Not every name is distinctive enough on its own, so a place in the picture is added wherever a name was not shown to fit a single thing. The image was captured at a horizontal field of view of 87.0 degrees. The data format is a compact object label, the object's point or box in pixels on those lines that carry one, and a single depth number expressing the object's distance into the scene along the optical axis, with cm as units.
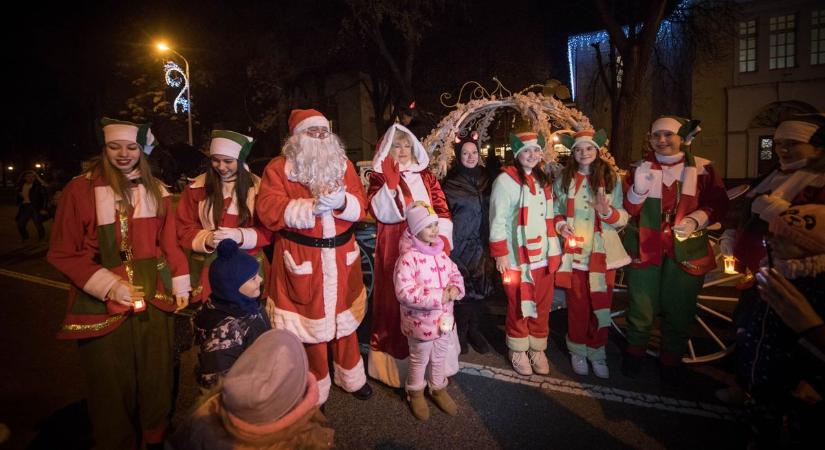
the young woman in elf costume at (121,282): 262
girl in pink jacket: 311
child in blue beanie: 259
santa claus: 311
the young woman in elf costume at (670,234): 361
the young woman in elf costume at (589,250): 381
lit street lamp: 1441
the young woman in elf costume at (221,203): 346
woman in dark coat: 423
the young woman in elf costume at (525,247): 382
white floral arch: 488
